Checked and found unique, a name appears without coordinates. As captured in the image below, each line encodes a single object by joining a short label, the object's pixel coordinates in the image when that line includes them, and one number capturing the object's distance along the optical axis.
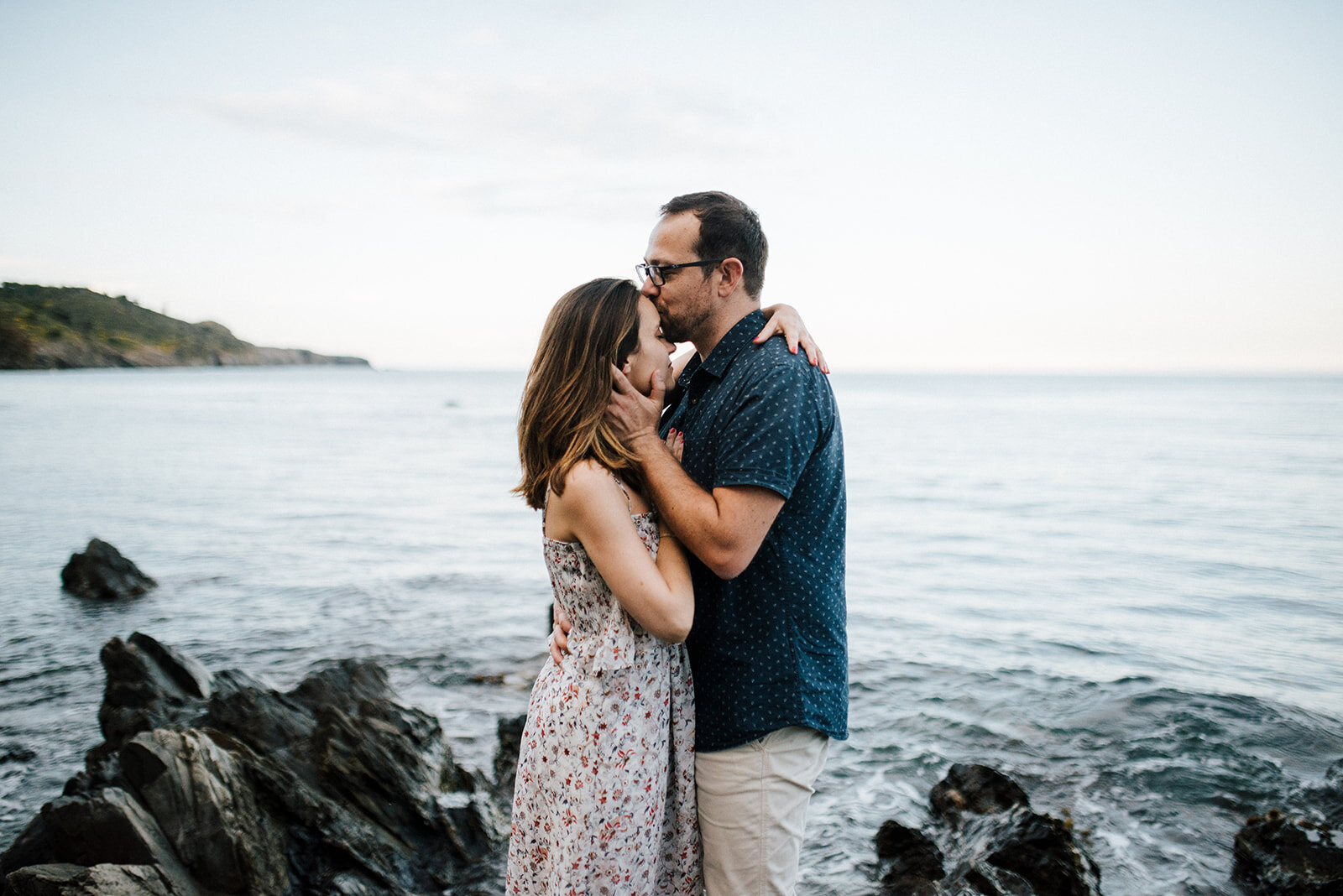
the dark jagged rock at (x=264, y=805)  4.30
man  2.76
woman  2.72
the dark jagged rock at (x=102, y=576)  12.83
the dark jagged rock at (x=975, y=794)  6.07
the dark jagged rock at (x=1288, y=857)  5.30
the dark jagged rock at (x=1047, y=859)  4.95
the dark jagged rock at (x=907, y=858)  5.38
